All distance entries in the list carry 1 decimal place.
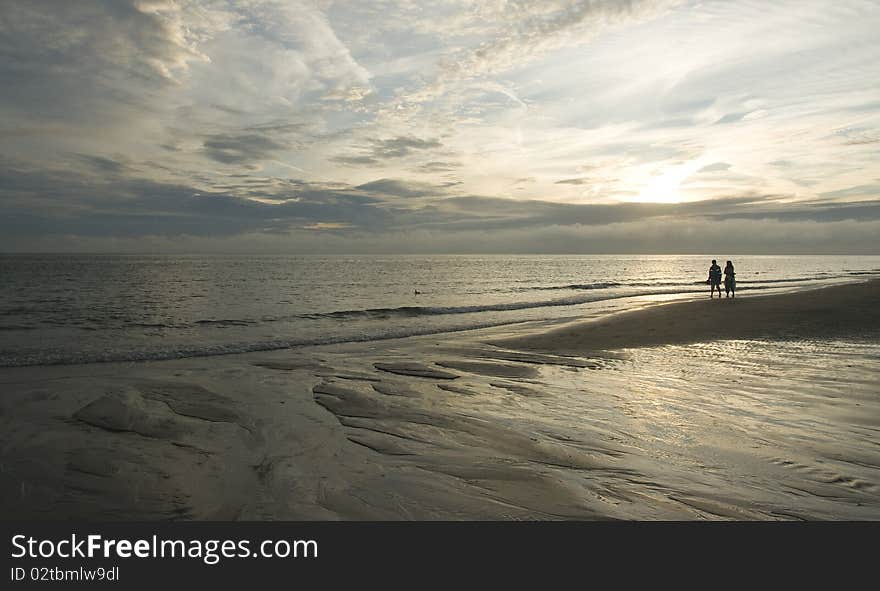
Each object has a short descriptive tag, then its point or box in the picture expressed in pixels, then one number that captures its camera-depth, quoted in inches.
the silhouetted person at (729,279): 1251.8
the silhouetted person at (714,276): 1286.3
